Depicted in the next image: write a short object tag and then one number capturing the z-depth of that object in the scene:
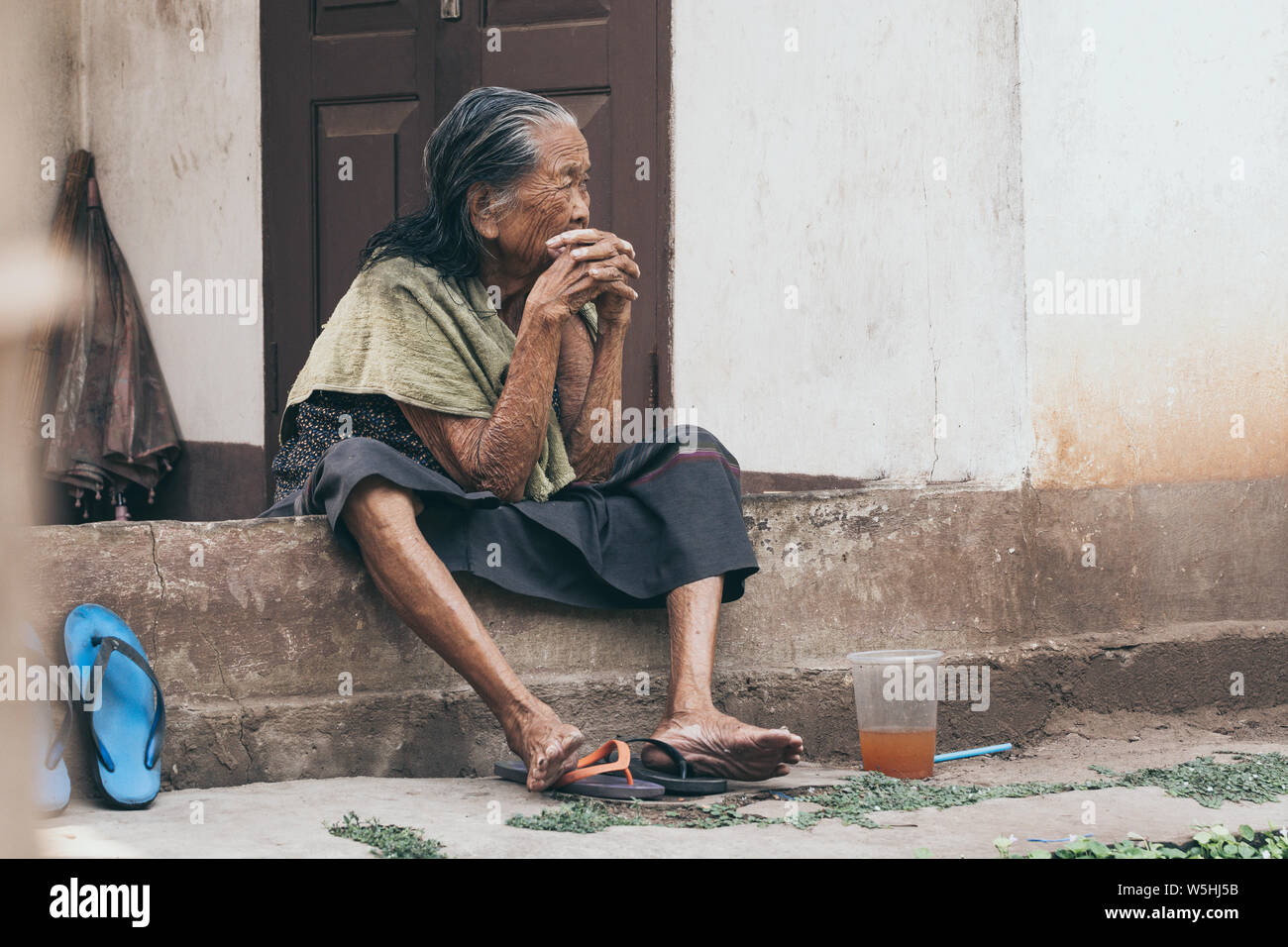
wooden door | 4.16
